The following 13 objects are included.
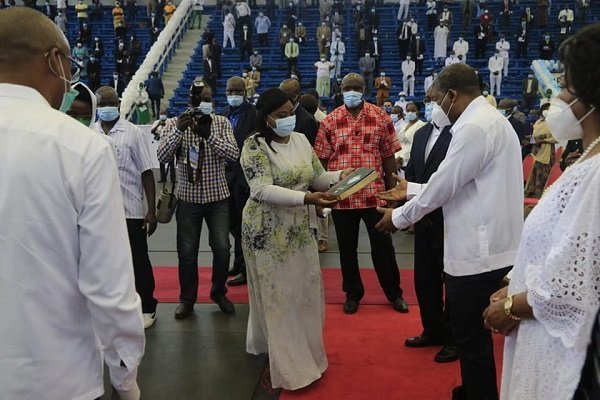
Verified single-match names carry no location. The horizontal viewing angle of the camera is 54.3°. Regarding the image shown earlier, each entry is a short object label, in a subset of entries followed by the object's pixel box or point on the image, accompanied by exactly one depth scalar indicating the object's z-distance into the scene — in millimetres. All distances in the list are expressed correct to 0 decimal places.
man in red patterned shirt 4289
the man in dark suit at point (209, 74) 16625
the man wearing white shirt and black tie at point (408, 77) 16484
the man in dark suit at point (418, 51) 17328
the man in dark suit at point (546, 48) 16609
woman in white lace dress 1464
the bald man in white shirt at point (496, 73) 15945
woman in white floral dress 3104
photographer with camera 3994
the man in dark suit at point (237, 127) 4820
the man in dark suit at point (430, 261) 3475
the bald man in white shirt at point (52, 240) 1459
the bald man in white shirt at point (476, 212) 2453
